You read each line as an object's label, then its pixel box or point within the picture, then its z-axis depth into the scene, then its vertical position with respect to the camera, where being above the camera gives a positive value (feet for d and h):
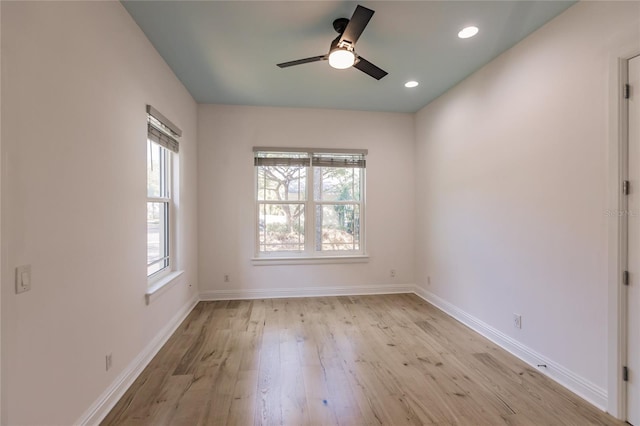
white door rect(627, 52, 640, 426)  5.84 -0.88
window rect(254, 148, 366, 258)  14.29 +0.54
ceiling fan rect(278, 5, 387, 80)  6.46 +4.16
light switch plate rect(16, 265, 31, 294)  4.14 -0.92
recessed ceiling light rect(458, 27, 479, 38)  7.89 +4.96
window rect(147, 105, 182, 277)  9.04 +0.85
